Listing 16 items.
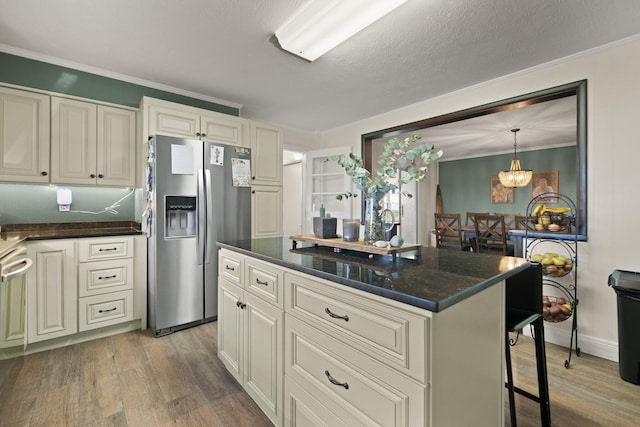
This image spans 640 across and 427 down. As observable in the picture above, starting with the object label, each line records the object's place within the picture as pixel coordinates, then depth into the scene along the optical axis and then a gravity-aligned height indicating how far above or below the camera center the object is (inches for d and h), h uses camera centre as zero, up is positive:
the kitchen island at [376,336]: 33.9 -17.3
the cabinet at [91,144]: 99.1 +24.0
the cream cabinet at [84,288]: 88.8 -25.1
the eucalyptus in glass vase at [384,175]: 57.1 +7.8
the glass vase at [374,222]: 60.2 -1.8
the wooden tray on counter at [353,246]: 54.4 -6.6
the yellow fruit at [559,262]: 87.5 -14.2
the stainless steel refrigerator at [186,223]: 101.6 -4.0
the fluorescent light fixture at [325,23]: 67.9 +48.0
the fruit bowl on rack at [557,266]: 87.8 -15.4
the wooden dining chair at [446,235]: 187.6 -14.1
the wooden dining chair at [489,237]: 161.9 -13.4
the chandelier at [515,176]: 178.9 +22.8
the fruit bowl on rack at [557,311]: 84.3 -27.8
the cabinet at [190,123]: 108.6 +35.4
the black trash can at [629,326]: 74.5 -28.6
